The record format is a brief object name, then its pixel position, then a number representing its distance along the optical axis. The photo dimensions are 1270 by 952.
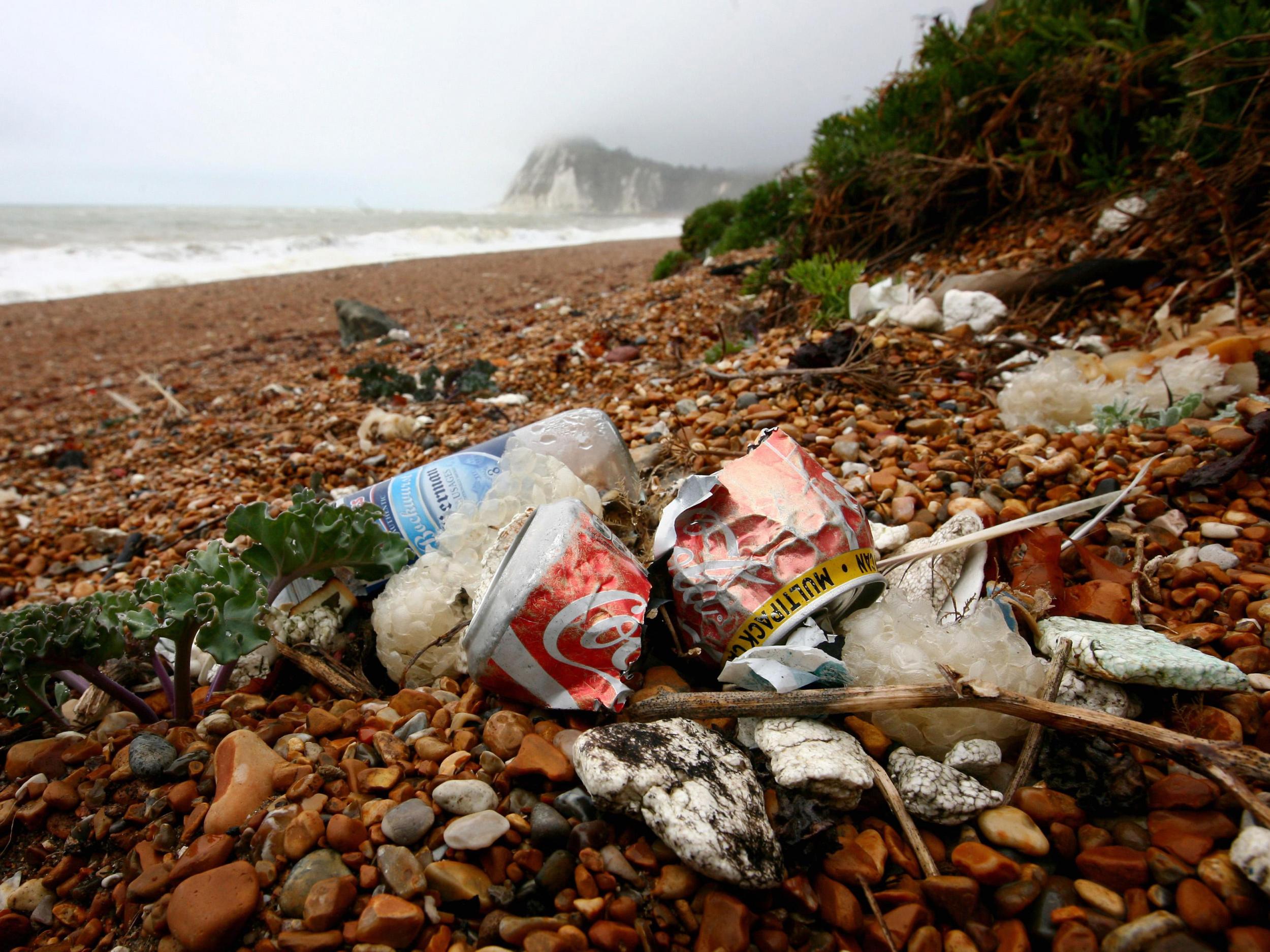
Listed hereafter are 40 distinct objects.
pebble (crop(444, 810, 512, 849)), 0.27
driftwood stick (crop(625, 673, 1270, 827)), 0.24
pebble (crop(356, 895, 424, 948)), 0.25
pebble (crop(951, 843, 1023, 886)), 0.26
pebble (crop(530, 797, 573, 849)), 0.27
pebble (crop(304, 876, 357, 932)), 0.25
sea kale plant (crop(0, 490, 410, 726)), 0.32
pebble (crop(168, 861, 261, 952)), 0.25
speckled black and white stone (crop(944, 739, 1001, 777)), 0.28
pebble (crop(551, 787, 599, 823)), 0.28
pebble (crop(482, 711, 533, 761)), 0.30
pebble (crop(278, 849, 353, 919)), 0.26
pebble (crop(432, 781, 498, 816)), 0.28
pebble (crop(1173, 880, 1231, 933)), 0.23
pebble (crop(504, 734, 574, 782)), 0.29
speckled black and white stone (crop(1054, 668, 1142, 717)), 0.29
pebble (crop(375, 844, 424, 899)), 0.26
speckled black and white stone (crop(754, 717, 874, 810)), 0.27
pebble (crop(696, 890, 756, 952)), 0.24
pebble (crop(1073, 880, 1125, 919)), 0.24
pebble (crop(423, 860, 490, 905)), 0.26
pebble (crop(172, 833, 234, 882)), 0.27
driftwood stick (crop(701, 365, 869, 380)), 0.56
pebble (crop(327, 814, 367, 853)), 0.27
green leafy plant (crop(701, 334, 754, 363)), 0.74
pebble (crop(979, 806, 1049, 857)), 0.26
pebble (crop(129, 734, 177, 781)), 0.31
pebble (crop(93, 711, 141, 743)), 0.34
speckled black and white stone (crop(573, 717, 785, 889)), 0.25
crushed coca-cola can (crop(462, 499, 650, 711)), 0.31
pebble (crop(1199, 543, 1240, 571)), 0.35
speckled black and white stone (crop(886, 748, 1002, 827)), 0.27
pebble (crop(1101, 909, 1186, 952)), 0.23
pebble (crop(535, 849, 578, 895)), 0.26
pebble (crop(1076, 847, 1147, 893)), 0.25
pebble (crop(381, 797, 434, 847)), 0.27
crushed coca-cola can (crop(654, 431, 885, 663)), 0.31
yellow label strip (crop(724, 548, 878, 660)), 0.31
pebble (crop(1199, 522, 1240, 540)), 0.36
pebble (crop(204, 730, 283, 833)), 0.29
